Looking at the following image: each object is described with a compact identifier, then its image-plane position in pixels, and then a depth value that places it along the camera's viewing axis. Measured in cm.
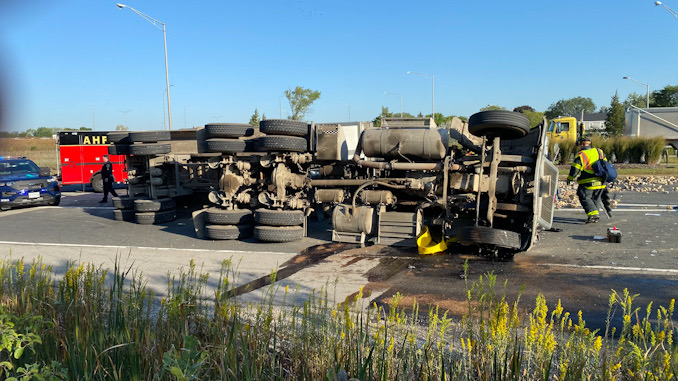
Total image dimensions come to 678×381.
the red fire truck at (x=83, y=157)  2311
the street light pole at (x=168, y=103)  2806
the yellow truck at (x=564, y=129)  3155
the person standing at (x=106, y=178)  1627
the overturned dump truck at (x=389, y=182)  755
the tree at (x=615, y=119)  4644
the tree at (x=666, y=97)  6232
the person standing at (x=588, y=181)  990
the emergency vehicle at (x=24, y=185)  1463
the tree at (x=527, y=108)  5584
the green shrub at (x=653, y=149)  2670
